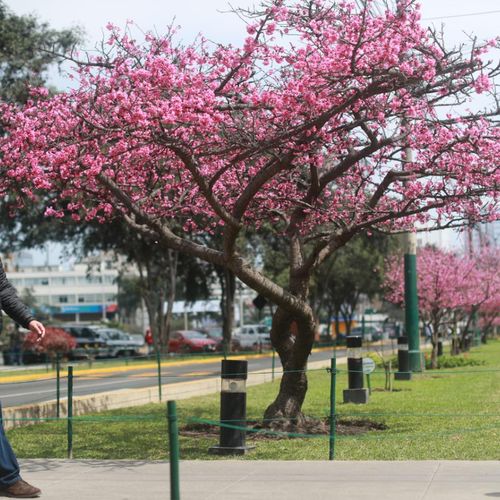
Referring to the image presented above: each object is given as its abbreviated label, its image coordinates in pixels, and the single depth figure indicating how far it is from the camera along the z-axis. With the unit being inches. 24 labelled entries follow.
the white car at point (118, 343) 2025.1
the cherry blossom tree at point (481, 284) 1501.0
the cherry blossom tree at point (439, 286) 1316.4
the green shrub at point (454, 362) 1215.6
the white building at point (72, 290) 5251.0
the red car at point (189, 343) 1998.0
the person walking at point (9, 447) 315.9
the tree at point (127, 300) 3893.0
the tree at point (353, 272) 2199.8
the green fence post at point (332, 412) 415.8
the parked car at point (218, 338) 2066.8
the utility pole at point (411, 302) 1004.6
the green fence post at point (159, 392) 779.4
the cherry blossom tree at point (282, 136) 437.7
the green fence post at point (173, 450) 250.8
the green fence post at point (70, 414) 444.1
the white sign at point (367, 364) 755.5
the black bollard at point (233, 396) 440.5
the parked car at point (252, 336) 2325.3
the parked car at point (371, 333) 2825.8
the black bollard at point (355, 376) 697.0
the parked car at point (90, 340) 1946.9
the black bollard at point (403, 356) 1003.9
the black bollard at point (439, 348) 1454.7
